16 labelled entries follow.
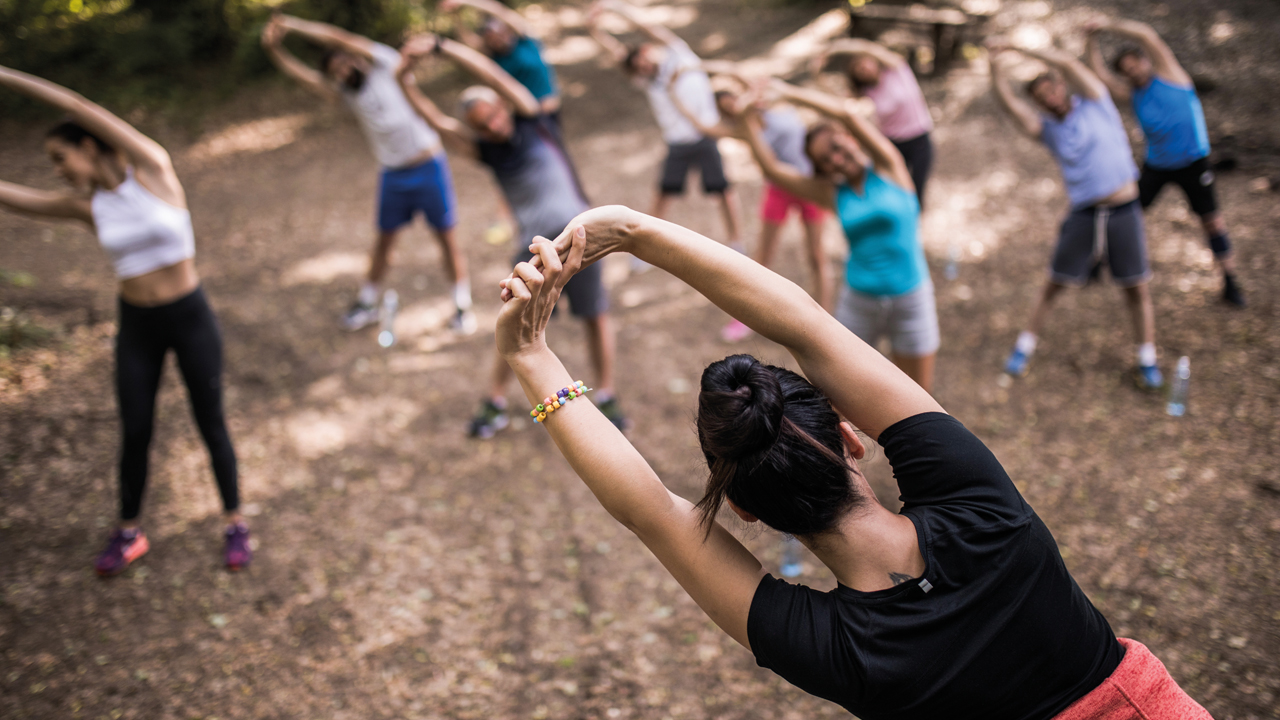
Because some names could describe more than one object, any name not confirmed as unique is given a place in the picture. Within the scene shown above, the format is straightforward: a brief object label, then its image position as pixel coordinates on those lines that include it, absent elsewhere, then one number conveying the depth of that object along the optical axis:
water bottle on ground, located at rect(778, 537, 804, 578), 4.28
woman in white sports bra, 3.62
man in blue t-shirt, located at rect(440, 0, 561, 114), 7.11
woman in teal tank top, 4.08
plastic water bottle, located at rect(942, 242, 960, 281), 7.17
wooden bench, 11.19
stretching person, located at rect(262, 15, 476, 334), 6.18
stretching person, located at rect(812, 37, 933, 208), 6.39
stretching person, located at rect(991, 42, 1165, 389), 5.18
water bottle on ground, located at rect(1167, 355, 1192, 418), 5.03
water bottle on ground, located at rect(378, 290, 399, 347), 6.72
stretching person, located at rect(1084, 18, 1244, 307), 5.52
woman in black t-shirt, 1.55
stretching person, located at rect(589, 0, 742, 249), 7.16
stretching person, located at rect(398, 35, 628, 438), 4.95
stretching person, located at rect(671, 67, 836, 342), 6.16
